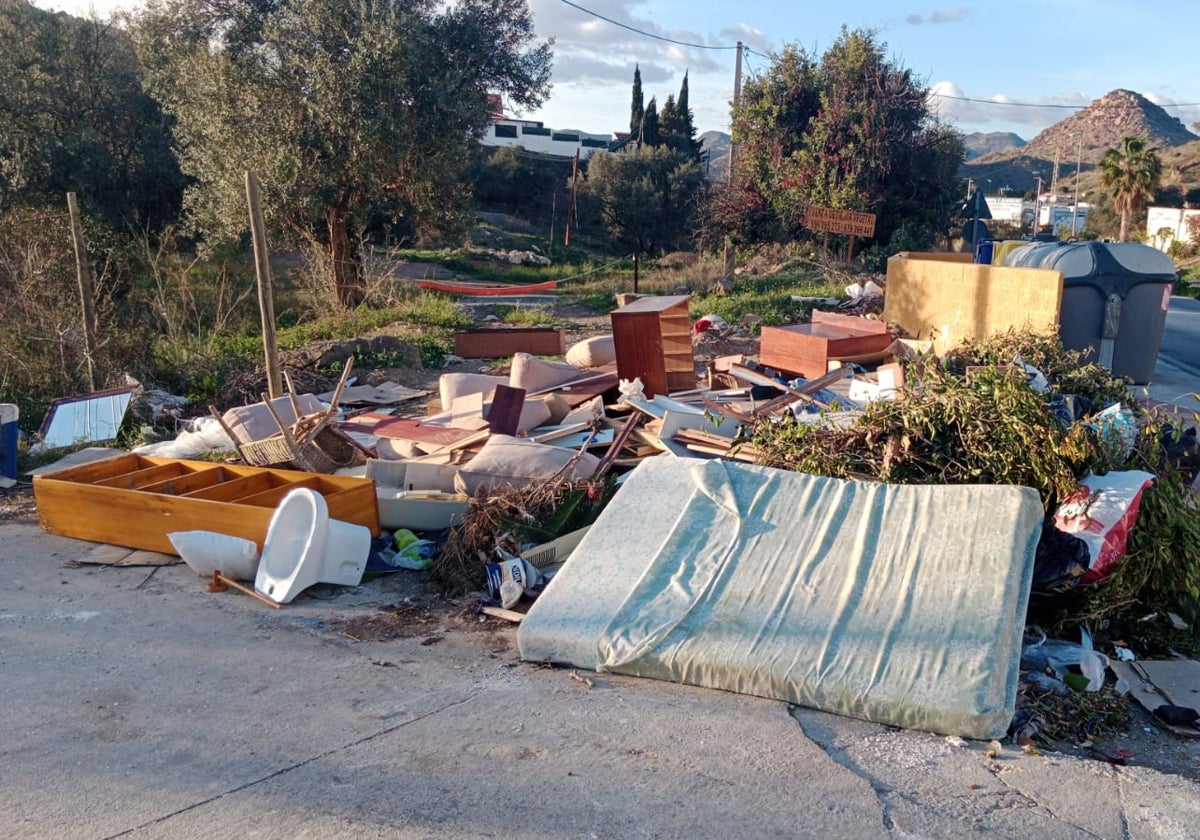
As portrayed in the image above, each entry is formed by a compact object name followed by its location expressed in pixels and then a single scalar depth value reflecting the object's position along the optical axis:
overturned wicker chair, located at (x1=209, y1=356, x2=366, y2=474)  6.61
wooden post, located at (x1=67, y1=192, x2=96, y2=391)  10.01
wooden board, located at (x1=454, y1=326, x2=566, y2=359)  12.38
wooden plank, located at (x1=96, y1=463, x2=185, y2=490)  6.48
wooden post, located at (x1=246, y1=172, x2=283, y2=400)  8.11
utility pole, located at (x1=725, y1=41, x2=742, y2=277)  21.89
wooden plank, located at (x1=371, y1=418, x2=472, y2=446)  7.31
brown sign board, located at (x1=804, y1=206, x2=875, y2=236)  18.28
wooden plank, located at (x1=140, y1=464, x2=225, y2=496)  6.27
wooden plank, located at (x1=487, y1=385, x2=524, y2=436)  7.25
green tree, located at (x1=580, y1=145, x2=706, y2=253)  37.34
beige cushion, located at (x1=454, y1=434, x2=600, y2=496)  6.14
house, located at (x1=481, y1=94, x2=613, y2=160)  68.00
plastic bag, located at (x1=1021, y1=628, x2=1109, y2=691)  4.13
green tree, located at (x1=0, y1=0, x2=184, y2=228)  16.48
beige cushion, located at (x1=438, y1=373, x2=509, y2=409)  8.44
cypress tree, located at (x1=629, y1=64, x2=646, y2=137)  55.88
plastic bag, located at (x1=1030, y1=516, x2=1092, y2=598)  4.43
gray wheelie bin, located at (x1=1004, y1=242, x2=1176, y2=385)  9.59
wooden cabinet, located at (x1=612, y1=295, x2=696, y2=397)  8.39
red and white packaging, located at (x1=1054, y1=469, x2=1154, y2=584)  4.50
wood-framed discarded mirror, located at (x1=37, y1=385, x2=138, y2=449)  8.62
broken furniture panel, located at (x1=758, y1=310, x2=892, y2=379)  8.92
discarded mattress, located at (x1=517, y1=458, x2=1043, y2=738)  3.66
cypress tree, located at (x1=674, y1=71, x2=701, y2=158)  51.16
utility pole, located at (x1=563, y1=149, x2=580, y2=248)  36.05
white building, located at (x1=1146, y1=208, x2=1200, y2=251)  39.20
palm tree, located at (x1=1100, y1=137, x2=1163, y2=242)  40.50
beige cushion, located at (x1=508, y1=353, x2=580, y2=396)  8.80
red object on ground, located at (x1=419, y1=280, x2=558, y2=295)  22.20
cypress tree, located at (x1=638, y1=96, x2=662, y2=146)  49.91
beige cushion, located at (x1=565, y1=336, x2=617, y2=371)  10.34
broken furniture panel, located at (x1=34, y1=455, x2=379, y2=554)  5.63
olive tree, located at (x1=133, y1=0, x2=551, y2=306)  14.48
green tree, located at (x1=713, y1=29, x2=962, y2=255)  21.62
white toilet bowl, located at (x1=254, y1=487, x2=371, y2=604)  5.08
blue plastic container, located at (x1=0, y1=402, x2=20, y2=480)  7.63
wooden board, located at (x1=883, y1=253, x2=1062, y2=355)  9.24
